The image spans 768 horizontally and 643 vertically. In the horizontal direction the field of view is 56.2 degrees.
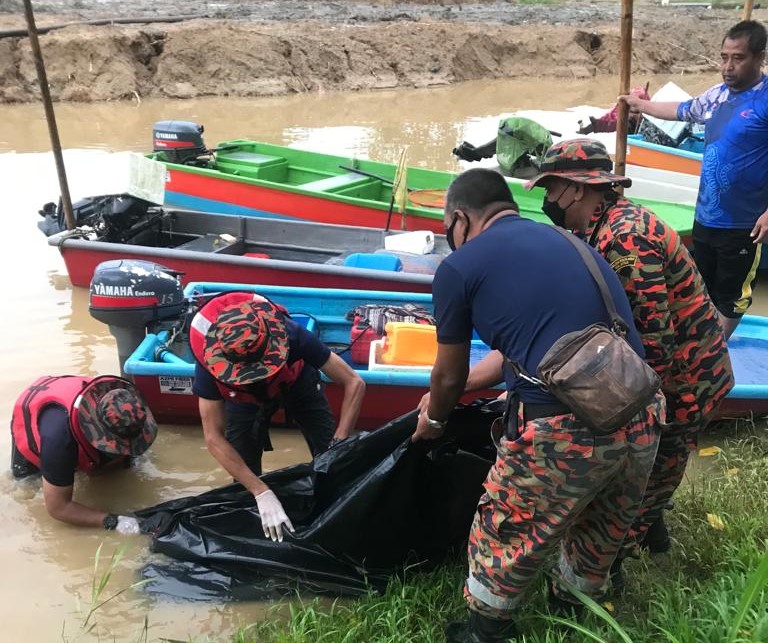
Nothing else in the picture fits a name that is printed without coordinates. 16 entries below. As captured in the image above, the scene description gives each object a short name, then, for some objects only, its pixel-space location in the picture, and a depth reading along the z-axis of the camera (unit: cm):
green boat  729
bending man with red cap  308
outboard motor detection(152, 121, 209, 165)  833
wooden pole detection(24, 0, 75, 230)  552
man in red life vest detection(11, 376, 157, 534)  345
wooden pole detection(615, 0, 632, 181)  402
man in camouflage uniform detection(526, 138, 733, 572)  254
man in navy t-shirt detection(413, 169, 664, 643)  214
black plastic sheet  296
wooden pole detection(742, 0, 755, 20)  771
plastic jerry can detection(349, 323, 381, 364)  482
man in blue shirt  396
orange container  451
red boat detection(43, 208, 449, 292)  578
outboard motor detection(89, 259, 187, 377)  447
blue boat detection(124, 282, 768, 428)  432
